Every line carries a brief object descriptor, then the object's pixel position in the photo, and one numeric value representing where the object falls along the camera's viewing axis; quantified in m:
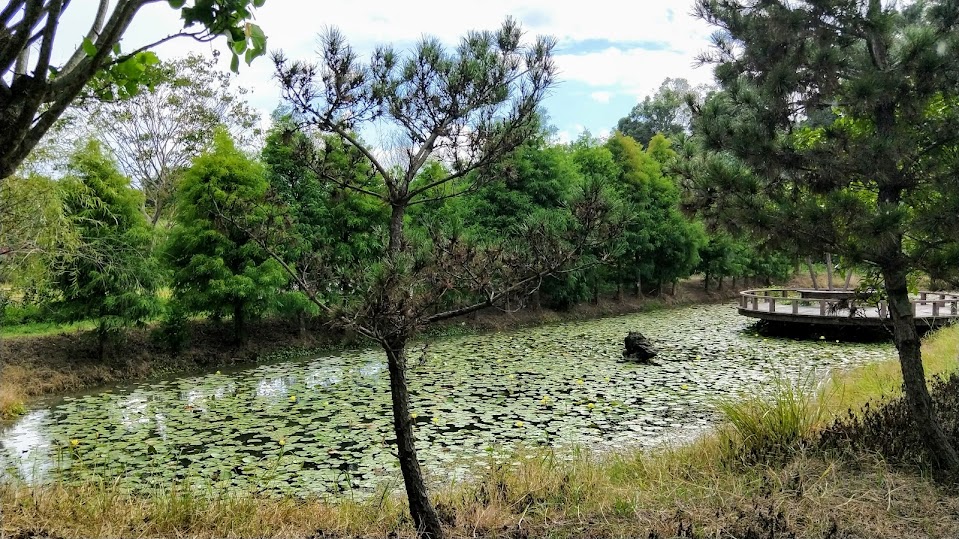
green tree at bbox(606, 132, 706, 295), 18.20
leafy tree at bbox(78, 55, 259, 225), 14.91
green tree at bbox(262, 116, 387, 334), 11.60
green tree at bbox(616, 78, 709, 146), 32.14
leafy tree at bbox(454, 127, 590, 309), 14.88
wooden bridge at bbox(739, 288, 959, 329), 11.32
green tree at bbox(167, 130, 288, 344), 10.23
